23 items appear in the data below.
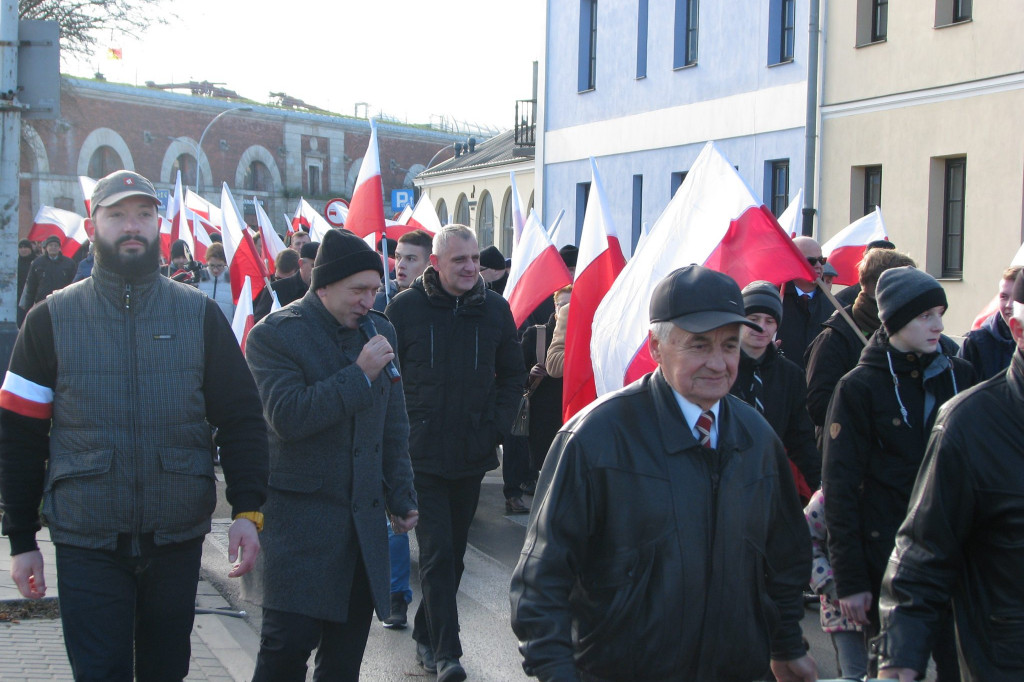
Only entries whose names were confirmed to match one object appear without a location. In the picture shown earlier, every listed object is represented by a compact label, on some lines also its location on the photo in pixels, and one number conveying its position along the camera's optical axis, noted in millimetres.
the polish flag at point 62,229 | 19484
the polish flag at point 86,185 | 19547
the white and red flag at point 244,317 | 10289
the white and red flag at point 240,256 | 11523
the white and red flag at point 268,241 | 16000
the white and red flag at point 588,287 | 6531
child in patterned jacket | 4477
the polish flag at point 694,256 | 5723
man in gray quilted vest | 3617
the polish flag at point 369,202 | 9242
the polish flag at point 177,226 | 18062
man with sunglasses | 8109
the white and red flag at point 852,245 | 11062
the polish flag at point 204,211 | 19641
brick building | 48562
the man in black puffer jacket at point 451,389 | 5562
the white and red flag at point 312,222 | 15805
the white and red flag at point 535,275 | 9133
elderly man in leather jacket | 2766
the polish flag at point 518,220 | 11781
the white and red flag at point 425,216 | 14188
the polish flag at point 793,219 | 11309
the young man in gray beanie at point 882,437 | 4238
